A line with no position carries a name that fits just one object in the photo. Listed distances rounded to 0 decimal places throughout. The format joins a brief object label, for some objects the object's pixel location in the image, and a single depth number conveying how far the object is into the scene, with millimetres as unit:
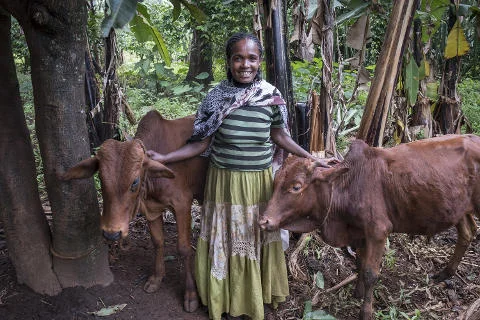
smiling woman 2656
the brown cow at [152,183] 2383
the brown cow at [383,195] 2812
